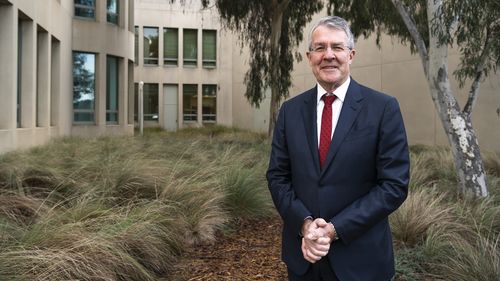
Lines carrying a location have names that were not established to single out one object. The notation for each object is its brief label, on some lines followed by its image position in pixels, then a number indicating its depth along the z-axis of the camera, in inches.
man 84.9
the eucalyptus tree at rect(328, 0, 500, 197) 264.5
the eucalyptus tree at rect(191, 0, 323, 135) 636.7
